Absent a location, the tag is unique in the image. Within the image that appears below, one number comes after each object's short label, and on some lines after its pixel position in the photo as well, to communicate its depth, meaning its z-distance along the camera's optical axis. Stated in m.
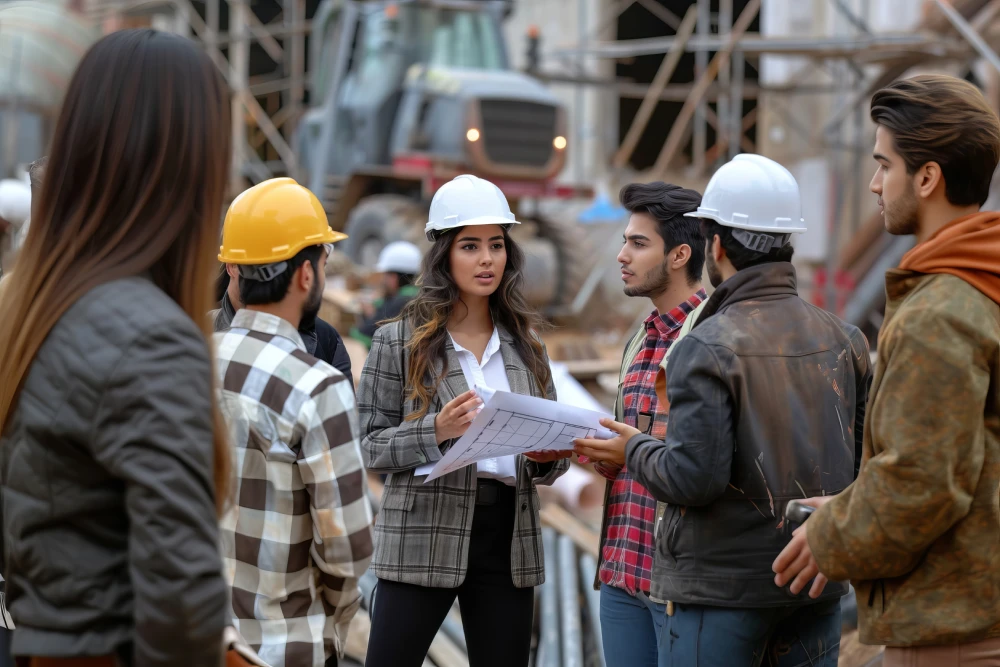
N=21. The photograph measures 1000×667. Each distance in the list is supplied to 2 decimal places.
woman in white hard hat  6.27
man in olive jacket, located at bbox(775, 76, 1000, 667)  4.23
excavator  26.19
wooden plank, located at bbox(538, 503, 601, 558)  11.94
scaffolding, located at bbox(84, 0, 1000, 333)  24.03
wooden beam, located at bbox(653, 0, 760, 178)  30.86
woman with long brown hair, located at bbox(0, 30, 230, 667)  3.36
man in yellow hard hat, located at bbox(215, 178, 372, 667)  4.68
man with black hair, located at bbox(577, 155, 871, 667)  5.06
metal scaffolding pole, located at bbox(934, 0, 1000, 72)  21.17
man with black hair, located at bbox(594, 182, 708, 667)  6.16
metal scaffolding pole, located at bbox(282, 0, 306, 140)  39.81
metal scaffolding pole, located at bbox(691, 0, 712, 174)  32.12
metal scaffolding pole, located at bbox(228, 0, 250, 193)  40.88
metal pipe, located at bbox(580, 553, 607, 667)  9.84
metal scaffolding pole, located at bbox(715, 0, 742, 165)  32.47
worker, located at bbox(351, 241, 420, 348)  15.62
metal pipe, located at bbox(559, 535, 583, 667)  9.42
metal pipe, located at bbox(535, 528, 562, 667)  9.52
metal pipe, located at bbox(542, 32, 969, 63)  23.53
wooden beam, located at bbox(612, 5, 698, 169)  32.09
